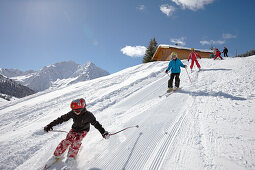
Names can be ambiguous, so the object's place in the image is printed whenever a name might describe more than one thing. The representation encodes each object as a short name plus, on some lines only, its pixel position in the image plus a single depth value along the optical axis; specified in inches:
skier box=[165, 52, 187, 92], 236.8
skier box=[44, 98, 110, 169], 99.6
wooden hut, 972.6
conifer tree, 1263.4
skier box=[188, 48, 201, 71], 377.6
